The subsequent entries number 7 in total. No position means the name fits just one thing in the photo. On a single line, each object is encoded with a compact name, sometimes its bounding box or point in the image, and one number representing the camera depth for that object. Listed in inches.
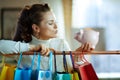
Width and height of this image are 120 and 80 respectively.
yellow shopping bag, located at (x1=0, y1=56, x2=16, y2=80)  60.9
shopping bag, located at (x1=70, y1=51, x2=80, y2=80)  59.3
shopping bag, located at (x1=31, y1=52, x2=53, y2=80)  58.5
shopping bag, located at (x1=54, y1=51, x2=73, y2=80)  58.5
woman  68.1
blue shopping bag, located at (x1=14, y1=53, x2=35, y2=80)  58.8
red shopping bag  60.3
